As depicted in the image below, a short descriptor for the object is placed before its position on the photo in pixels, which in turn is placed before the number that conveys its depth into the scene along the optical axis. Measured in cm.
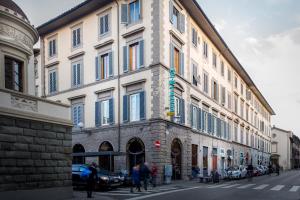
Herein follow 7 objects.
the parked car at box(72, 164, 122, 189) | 1359
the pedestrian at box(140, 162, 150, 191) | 1353
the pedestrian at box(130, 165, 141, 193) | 1308
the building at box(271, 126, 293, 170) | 6340
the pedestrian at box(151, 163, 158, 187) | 1558
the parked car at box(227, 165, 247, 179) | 2194
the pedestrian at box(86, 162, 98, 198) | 1098
